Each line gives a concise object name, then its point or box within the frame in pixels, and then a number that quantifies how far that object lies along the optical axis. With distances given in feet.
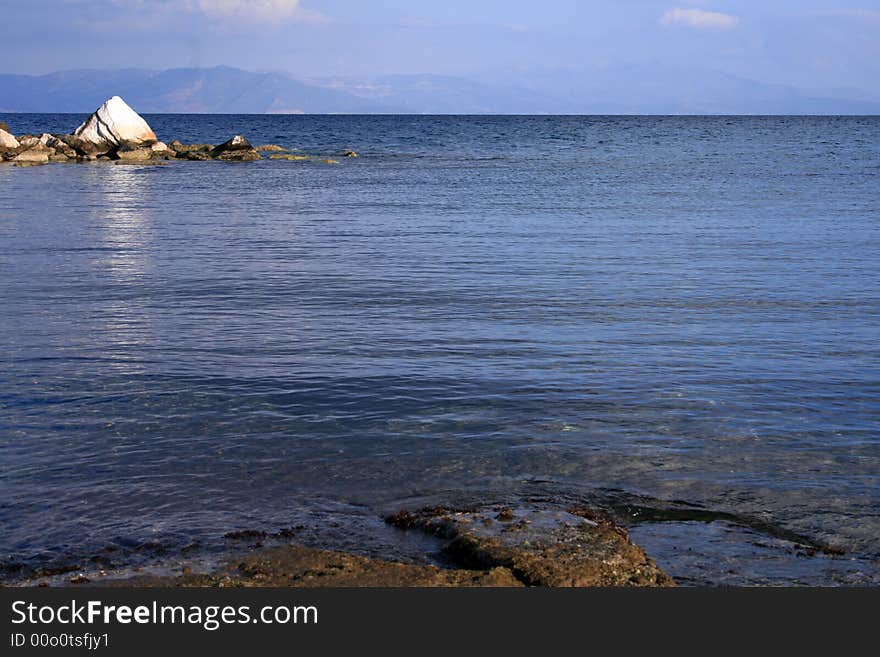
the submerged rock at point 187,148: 231.61
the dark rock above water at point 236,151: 221.66
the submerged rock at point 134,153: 208.95
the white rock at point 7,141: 197.77
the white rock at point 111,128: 212.23
